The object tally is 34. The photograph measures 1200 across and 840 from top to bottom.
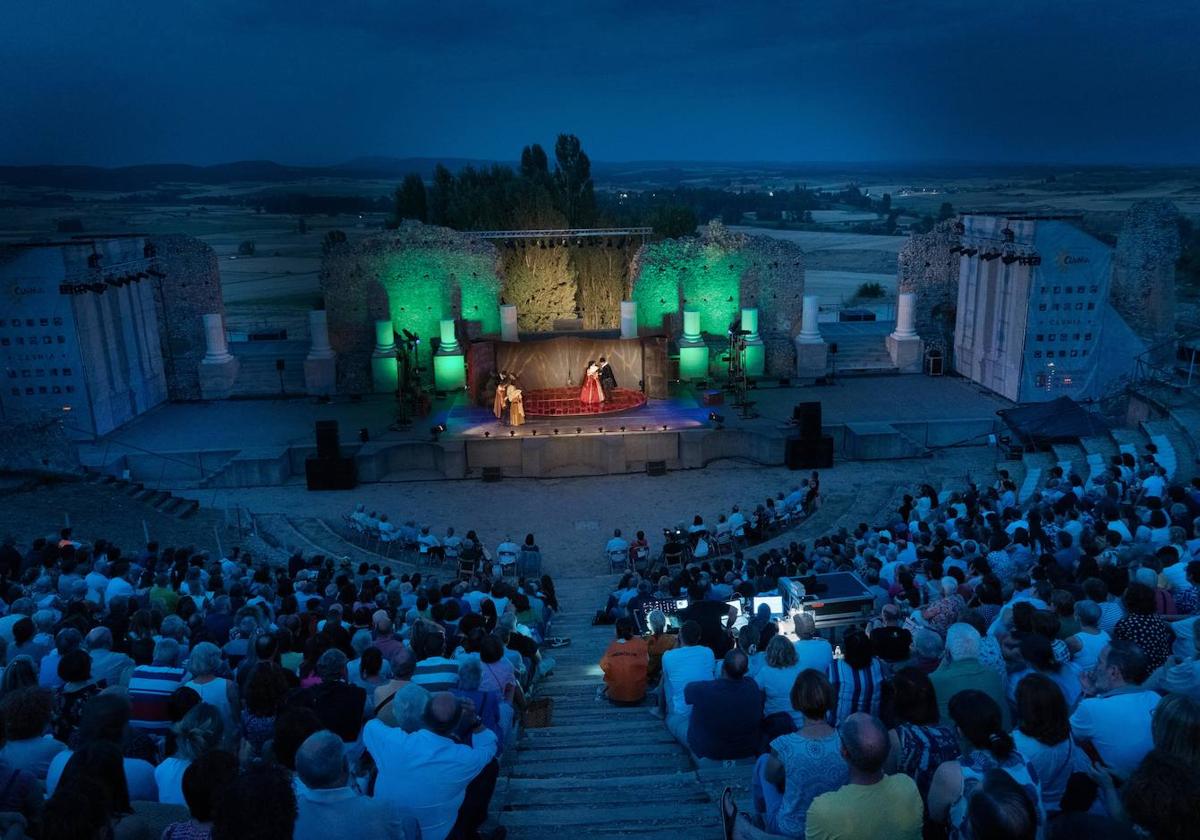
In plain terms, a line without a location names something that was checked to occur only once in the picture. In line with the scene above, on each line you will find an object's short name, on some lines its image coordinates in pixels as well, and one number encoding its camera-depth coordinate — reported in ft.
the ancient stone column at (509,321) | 91.97
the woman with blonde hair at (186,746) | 14.46
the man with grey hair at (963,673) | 16.94
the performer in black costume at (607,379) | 82.17
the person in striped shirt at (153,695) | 18.74
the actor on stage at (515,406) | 76.74
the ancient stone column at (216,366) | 93.61
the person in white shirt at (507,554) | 50.80
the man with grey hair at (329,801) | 12.31
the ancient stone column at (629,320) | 92.48
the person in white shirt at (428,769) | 14.71
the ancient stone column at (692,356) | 95.20
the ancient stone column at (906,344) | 99.04
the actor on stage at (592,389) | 80.64
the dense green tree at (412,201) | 162.81
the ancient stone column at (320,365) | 93.71
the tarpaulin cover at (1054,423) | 61.72
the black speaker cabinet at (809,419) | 70.90
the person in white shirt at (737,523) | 55.72
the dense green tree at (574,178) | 154.81
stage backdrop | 87.20
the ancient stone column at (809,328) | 96.53
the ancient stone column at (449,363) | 92.10
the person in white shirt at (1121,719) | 14.19
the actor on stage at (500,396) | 78.64
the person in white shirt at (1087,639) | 18.74
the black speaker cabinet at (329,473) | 70.03
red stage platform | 80.59
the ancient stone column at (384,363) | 93.97
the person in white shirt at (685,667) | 21.50
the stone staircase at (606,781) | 16.35
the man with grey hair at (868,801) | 12.23
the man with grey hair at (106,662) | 21.63
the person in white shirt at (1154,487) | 38.60
